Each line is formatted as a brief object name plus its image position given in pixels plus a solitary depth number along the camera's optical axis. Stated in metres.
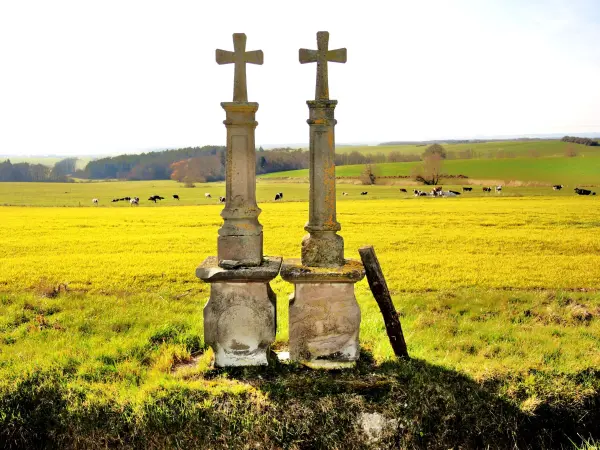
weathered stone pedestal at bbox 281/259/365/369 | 6.30
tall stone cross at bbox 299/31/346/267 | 6.20
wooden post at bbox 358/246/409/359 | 6.40
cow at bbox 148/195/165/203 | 47.53
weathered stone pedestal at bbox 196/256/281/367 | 6.32
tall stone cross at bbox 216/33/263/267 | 6.20
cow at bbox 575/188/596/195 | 43.05
